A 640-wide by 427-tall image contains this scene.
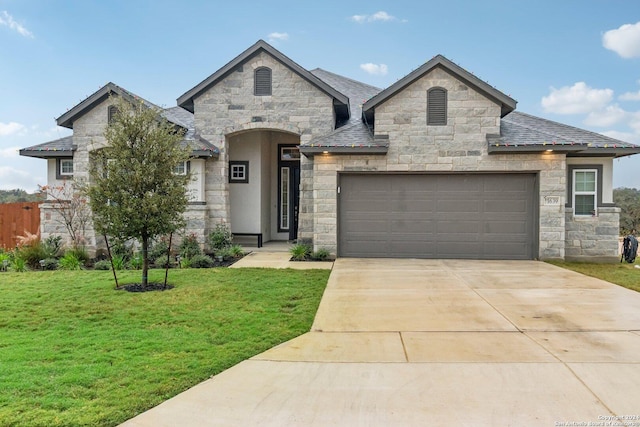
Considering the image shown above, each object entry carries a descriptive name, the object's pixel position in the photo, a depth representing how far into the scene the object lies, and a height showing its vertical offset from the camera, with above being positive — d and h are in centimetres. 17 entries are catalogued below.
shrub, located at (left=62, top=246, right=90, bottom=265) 1216 -145
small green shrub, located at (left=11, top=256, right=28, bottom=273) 1120 -163
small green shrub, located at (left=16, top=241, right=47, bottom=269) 1202 -145
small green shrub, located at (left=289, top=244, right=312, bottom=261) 1239 -142
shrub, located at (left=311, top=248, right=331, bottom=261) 1236 -147
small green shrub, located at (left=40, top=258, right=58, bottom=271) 1170 -167
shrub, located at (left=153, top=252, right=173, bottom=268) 1166 -159
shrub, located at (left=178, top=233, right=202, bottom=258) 1242 -129
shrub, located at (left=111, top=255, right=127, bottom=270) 1115 -157
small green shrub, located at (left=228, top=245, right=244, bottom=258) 1302 -146
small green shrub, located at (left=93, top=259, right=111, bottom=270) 1145 -165
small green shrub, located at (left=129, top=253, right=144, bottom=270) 1135 -158
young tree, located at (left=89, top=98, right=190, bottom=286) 820 +45
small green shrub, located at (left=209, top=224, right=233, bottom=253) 1336 -112
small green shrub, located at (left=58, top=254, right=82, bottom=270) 1140 -159
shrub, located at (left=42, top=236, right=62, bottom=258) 1223 -128
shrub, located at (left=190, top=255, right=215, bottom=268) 1160 -157
